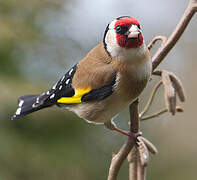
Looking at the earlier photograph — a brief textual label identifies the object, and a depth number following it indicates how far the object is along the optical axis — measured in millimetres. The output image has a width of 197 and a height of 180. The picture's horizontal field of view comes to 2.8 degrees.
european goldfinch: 2787
